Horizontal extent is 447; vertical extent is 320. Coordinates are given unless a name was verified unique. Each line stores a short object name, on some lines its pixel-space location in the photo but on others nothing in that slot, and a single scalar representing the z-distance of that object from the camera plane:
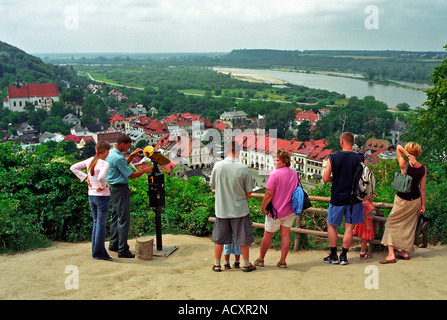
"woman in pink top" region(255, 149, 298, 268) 4.36
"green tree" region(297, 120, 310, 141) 59.81
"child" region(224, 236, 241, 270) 4.52
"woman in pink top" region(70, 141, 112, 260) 4.63
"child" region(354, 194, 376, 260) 4.80
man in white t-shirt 4.17
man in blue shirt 4.75
